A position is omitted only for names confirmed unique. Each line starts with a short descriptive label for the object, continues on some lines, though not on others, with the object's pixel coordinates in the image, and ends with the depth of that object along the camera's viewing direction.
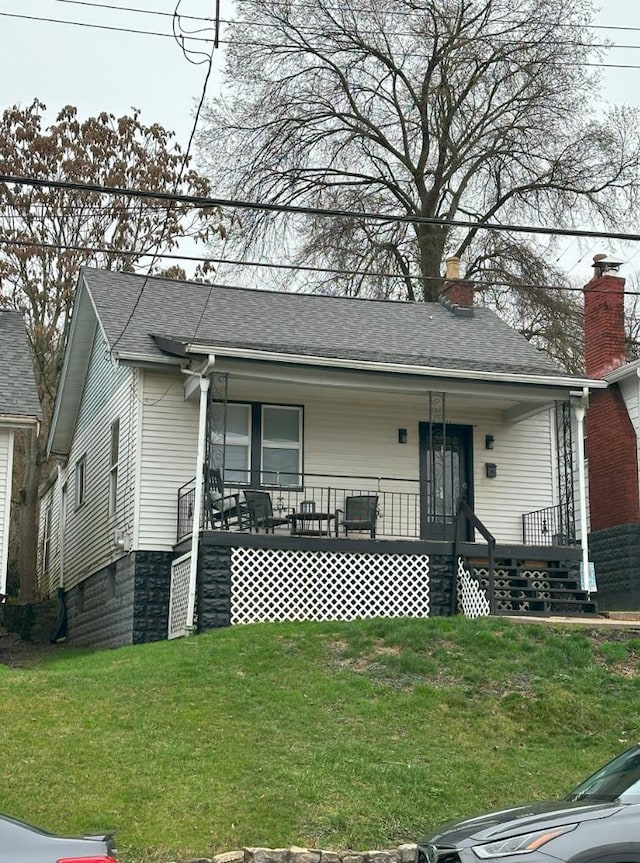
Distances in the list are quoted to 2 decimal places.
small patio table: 19.64
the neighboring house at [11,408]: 18.59
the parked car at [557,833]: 7.33
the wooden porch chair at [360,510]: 20.52
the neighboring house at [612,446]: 24.42
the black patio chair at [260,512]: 19.66
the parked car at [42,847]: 6.25
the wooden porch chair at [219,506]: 19.19
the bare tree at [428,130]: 34.84
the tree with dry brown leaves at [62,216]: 32.44
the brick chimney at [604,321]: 25.98
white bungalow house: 19.44
